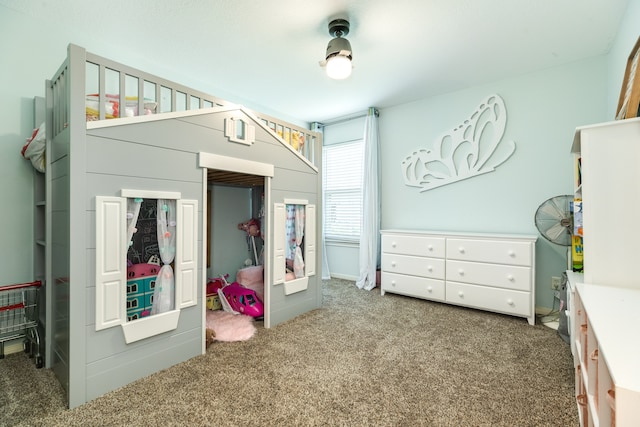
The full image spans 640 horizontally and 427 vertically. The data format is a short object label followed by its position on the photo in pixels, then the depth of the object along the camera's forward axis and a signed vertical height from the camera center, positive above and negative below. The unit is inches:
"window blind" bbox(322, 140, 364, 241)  177.8 +15.5
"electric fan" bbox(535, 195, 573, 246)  99.5 -1.9
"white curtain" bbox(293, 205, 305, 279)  119.0 -13.0
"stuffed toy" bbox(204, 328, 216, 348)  91.7 -37.7
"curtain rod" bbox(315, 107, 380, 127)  169.4 +58.0
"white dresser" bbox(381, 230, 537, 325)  111.4 -22.6
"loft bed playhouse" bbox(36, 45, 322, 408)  63.7 +0.5
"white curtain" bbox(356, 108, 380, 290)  161.5 +4.7
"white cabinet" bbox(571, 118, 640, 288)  62.9 +3.0
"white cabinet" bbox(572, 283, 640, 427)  28.2 -15.9
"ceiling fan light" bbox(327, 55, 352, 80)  92.5 +46.7
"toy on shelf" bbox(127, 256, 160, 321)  73.1 -18.1
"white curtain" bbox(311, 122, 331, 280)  183.9 -29.0
